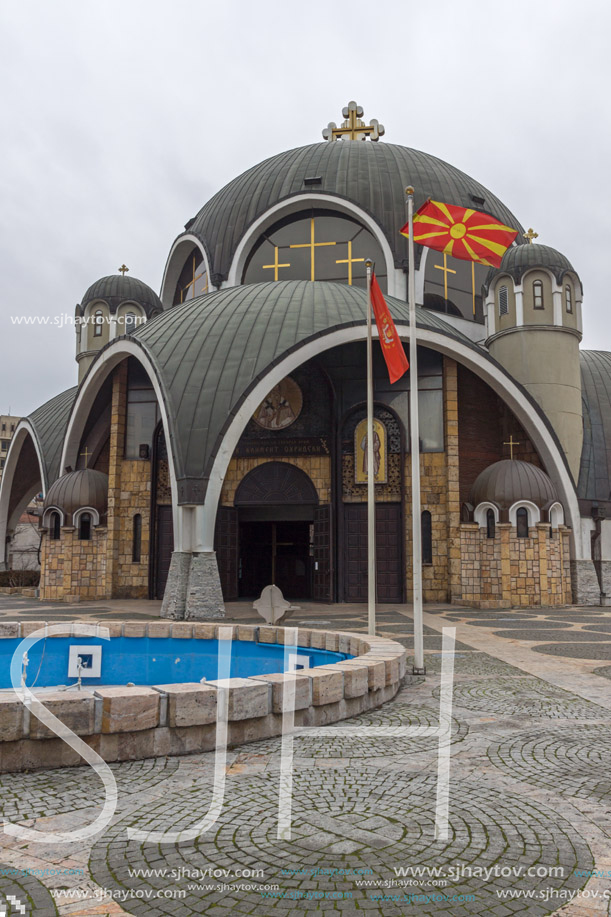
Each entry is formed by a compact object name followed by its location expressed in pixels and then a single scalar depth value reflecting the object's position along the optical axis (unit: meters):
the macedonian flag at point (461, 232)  10.88
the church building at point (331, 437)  20.05
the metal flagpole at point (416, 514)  9.31
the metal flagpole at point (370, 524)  11.20
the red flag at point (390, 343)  11.38
